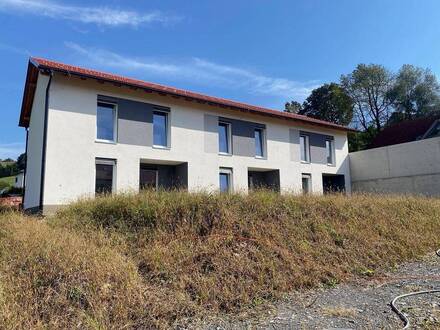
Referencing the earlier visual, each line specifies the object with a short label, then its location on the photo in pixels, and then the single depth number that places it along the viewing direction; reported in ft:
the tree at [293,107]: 138.72
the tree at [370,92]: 124.67
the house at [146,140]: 43.80
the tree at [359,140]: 111.34
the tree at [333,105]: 123.24
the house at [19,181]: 130.52
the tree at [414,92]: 117.60
